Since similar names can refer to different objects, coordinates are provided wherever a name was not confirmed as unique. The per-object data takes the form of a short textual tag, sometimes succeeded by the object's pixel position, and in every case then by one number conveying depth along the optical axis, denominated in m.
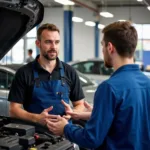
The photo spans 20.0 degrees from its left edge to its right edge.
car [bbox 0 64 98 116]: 4.66
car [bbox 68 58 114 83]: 11.23
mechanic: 3.41
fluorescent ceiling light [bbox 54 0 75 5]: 12.37
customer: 2.02
